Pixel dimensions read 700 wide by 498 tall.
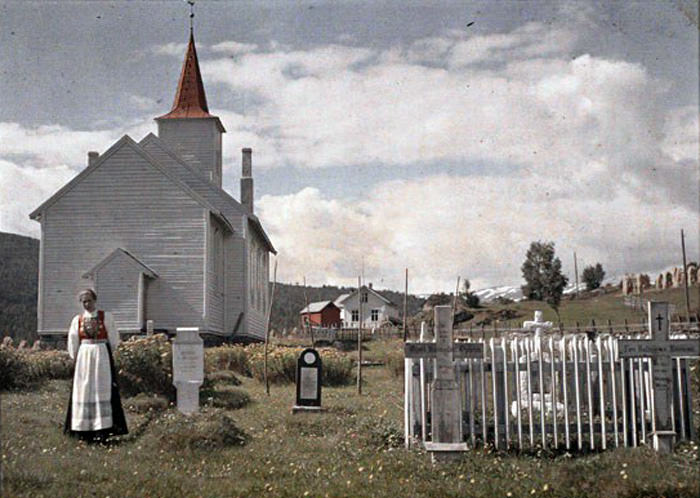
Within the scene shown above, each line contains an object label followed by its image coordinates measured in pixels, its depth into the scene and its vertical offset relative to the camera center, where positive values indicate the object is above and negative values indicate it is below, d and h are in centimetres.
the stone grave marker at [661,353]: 1051 -2
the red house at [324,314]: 6244 +316
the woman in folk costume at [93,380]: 1119 -25
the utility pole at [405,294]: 1943 +144
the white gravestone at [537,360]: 1096 -8
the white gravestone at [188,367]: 1298 -12
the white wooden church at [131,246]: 2370 +323
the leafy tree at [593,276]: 4966 +453
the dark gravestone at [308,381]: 1470 -41
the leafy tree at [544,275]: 4206 +388
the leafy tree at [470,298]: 4908 +328
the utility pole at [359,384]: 1831 -59
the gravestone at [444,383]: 1013 -34
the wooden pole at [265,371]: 1812 -28
